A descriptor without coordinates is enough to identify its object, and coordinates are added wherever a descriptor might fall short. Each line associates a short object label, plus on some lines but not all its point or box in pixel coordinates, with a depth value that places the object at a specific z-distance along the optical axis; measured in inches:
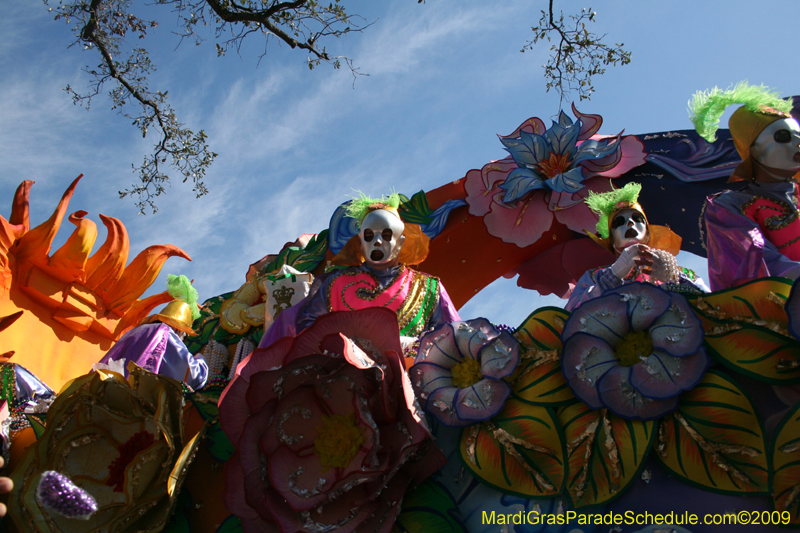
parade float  76.0
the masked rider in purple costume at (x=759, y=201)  103.4
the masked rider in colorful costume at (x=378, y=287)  134.5
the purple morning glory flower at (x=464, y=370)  85.5
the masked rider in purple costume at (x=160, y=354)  150.4
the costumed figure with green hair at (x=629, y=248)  118.5
